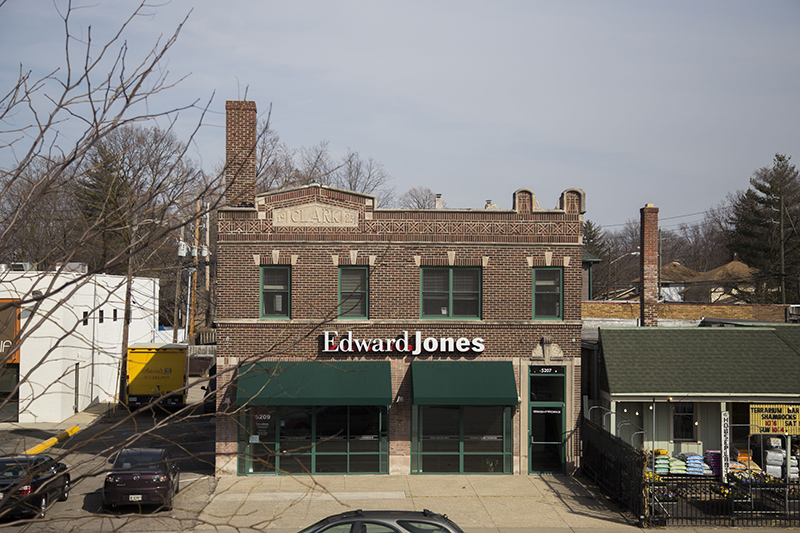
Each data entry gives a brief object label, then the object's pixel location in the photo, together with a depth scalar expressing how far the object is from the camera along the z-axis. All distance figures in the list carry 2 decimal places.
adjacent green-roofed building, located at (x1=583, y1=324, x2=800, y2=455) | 19.81
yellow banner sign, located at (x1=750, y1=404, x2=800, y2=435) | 19.70
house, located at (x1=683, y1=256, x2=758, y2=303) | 56.51
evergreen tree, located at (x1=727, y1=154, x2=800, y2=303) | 52.72
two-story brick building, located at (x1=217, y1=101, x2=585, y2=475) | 20.55
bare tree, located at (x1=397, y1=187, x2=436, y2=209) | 69.45
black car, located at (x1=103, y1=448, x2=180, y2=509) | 16.36
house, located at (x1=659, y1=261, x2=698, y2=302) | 69.75
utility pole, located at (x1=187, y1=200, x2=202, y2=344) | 49.42
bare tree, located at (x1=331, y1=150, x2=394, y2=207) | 60.22
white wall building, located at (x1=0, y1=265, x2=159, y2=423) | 28.83
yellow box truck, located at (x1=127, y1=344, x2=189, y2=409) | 32.56
